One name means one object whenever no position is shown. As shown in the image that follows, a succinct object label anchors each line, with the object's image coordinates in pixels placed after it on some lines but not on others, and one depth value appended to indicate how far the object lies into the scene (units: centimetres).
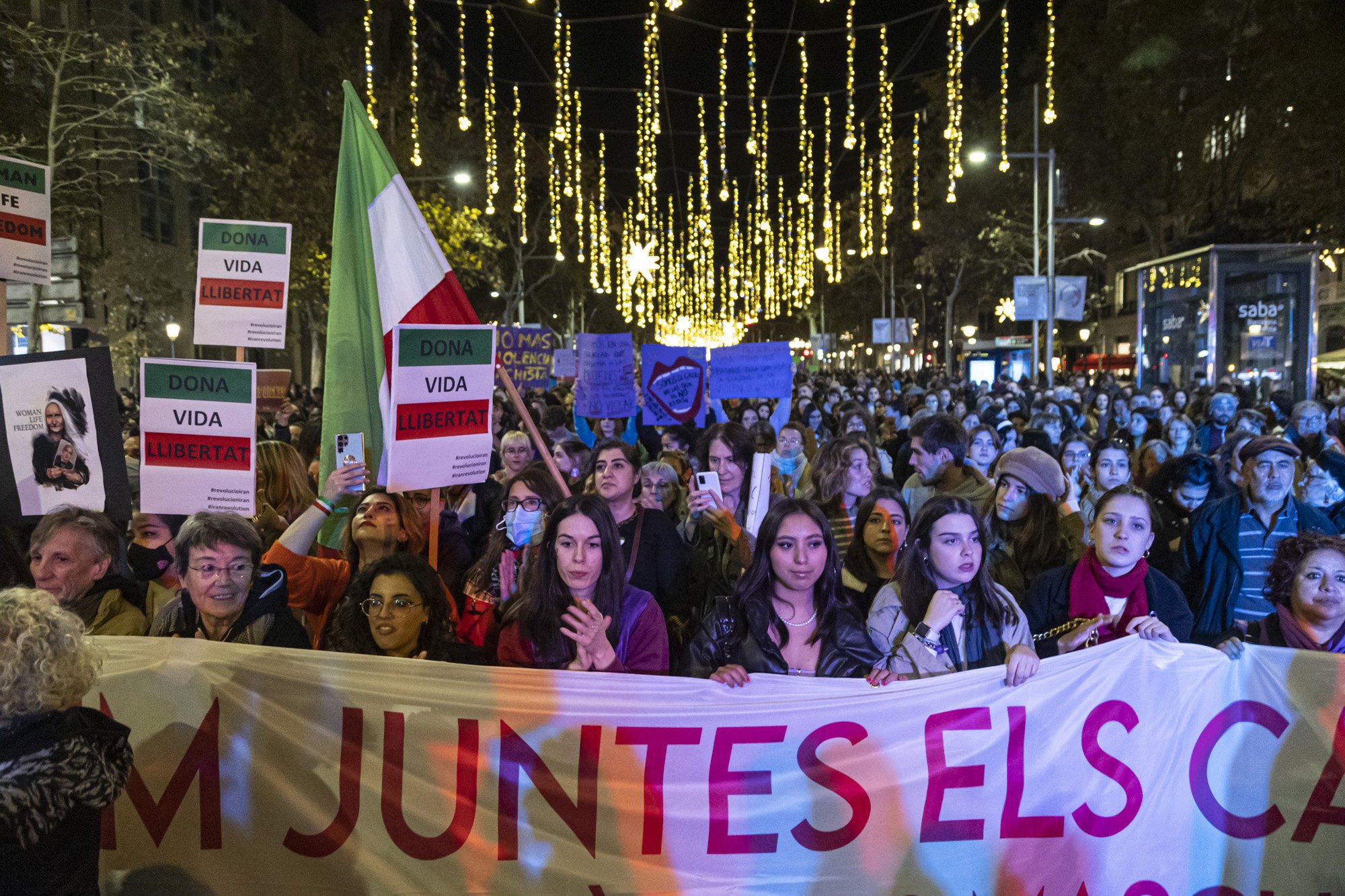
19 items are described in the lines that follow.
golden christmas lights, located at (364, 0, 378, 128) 2101
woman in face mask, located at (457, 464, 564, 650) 527
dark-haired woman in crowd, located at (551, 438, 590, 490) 899
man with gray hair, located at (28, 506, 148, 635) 466
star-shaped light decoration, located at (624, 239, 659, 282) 2816
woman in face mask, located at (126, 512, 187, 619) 572
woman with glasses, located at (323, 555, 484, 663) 447
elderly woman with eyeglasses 439
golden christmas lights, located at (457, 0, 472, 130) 1769
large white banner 400
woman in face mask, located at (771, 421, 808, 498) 977
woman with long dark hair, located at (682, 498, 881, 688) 424
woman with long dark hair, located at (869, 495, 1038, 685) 423
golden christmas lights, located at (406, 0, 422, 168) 1754
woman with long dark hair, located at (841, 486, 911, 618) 576
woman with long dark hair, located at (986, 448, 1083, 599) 600
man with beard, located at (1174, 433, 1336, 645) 571
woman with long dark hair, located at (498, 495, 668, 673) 443
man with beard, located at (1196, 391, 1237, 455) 1214
